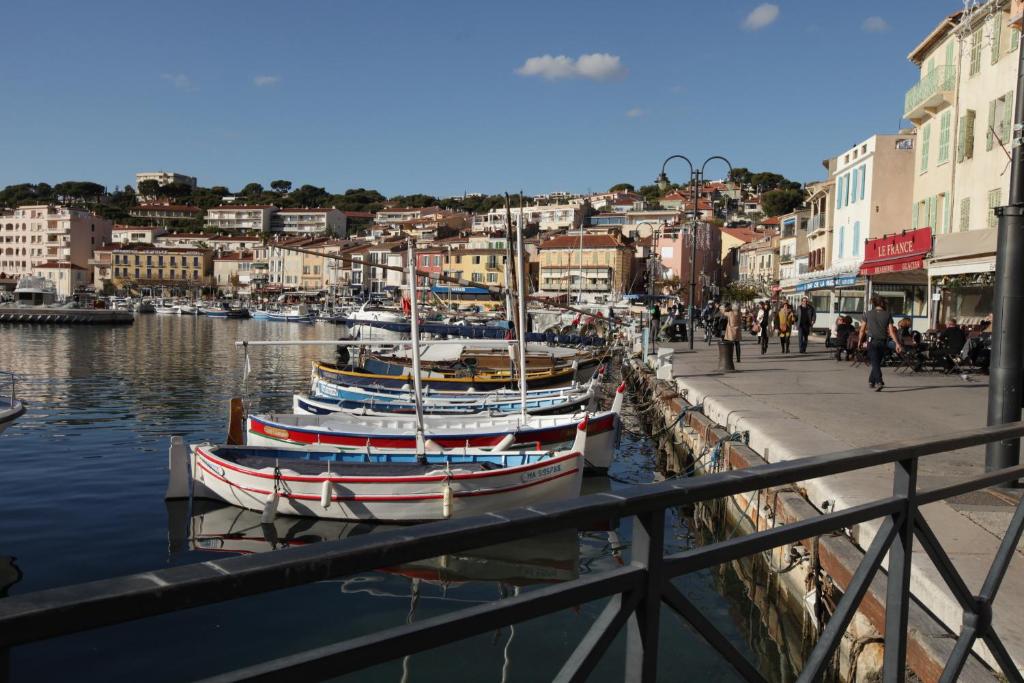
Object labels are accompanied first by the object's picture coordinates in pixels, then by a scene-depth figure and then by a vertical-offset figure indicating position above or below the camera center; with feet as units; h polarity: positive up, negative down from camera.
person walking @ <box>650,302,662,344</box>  125.42 -4.12
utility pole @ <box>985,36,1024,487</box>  26.84 -0.41
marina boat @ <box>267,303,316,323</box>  354.95 -10.96
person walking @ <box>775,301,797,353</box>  98.78 -2.68
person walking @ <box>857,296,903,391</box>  58.80 -2.32
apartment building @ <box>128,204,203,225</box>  646.33 +56.24
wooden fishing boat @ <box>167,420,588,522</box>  44.29 -10.16
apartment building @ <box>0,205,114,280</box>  488.85 +27.24
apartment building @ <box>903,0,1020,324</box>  80.59 +17.70
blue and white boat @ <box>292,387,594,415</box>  69.92 -9.47
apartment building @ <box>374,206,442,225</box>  583.58 +53.74
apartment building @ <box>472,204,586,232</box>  477.77 +43.78
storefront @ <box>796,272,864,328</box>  115.34 +0.73
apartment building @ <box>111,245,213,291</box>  484.33 +10.86
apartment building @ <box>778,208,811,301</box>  199.21 +13.11
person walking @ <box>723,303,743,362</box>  79.05 -2.54
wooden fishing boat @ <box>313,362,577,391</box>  85.87 -9.07
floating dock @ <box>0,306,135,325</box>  290.15 -10.60
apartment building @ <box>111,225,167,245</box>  552.82 +34.09
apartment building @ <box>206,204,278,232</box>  616.39 +51.41
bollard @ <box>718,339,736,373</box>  80.28 -5.55
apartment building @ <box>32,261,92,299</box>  447.42 +5.28
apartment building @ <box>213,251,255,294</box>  492.95 +9.57
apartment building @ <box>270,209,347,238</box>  589.73 +47.80
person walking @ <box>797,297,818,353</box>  97.66 -2.67
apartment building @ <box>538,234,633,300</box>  339.57 +12.42
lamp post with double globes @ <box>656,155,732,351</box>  102.17 +13.78
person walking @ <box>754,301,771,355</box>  103.86 -3.49
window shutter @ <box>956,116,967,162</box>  96.43 +18.41
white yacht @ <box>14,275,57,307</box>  299.17 -3.27
